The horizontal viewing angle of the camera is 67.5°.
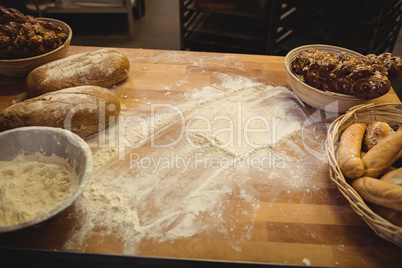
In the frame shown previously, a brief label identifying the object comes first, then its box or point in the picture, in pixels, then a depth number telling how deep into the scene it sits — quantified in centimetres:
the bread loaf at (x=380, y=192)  94
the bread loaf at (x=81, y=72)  145
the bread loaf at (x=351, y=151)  105
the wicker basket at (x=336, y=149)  91
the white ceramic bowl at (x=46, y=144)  108
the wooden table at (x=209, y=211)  97
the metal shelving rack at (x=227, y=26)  278
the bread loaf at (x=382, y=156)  108
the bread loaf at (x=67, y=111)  126
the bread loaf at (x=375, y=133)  119
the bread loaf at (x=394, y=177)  102
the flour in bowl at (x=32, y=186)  98
